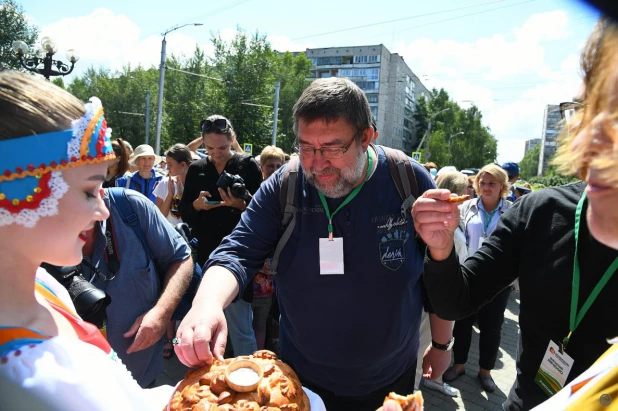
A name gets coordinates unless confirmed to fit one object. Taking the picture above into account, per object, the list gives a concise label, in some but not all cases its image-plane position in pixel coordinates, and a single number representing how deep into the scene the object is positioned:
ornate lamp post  9.90
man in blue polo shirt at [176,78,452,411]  1.90
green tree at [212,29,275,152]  33.44
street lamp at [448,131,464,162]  63.26
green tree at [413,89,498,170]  67.56
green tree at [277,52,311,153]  38.38
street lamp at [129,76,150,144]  30.29
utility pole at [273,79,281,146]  26.92
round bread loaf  1.12
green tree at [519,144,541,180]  118.88
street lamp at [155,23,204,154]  19.40
